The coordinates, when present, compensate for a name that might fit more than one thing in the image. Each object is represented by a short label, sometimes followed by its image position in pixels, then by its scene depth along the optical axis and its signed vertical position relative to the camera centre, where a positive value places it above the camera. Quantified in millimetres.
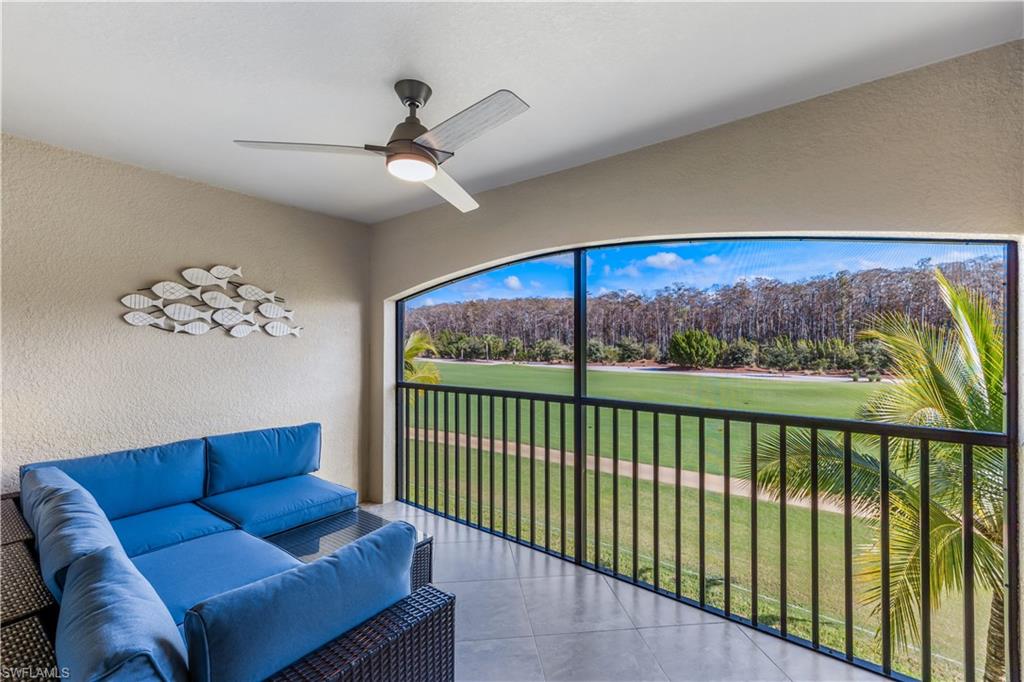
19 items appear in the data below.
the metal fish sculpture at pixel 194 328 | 2934 +80
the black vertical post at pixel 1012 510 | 1636 -669
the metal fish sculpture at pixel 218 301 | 3051 +284
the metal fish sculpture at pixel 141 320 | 2722 +130
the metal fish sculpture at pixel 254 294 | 3215 +352
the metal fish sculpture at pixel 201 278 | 2939 +435
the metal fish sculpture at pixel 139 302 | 2711 +244
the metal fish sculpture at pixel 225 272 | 3061 +493
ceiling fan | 1530 +812
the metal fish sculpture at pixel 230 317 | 3104 +165
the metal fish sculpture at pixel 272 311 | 3324 +226
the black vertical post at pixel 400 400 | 3980 -575
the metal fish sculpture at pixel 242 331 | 3184 +66
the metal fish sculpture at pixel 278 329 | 3369 +85
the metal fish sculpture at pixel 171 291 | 2822 +333
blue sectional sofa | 947 -721
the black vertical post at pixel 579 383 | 2801 -291
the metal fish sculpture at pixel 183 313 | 2885 +184
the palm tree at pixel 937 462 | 1782 -571
